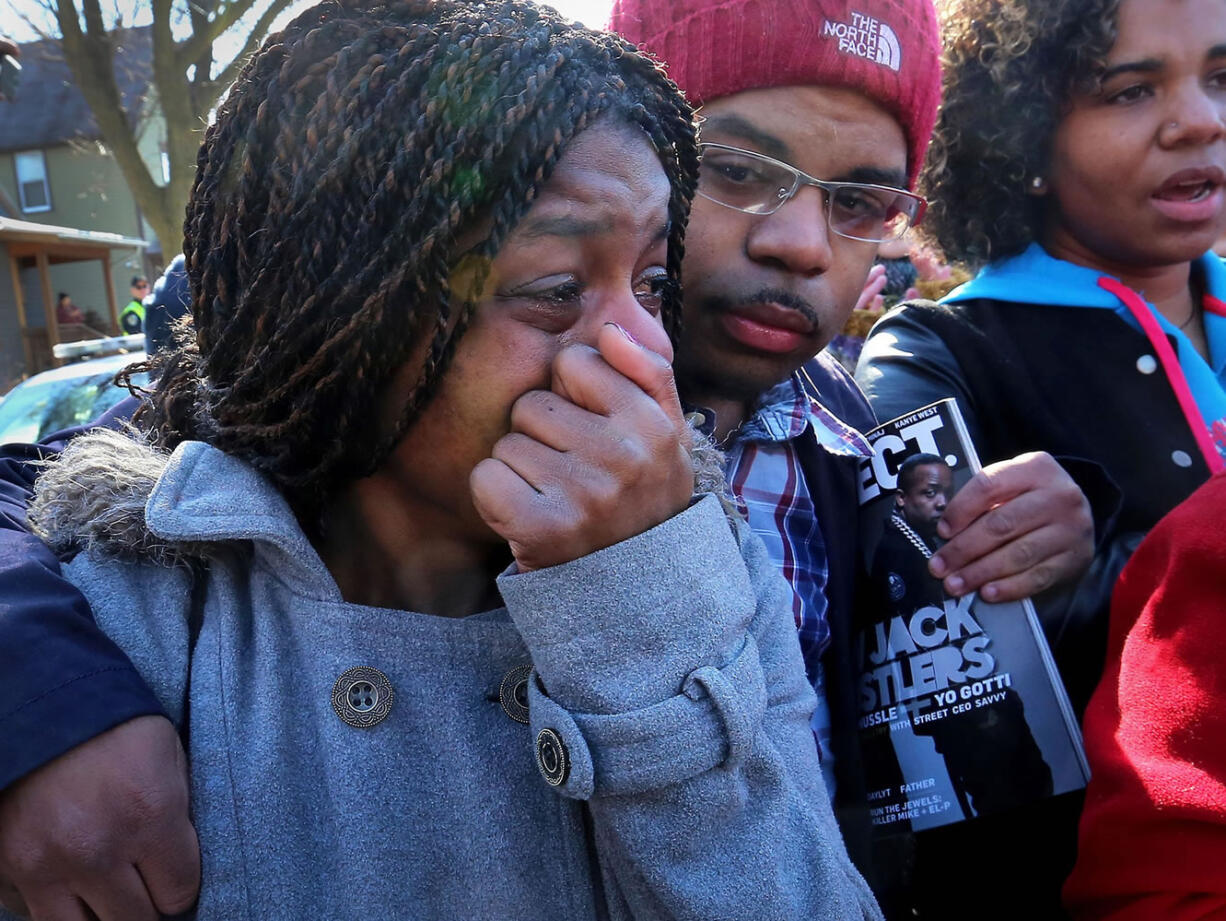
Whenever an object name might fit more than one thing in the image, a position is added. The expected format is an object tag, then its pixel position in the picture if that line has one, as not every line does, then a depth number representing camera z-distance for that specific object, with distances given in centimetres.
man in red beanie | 73
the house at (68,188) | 1944
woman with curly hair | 88
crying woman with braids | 47
